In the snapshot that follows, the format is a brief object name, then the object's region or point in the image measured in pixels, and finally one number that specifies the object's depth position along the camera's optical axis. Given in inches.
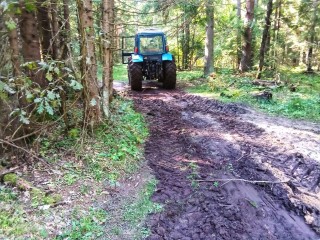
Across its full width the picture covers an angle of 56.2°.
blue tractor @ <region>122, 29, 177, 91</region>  437.7
